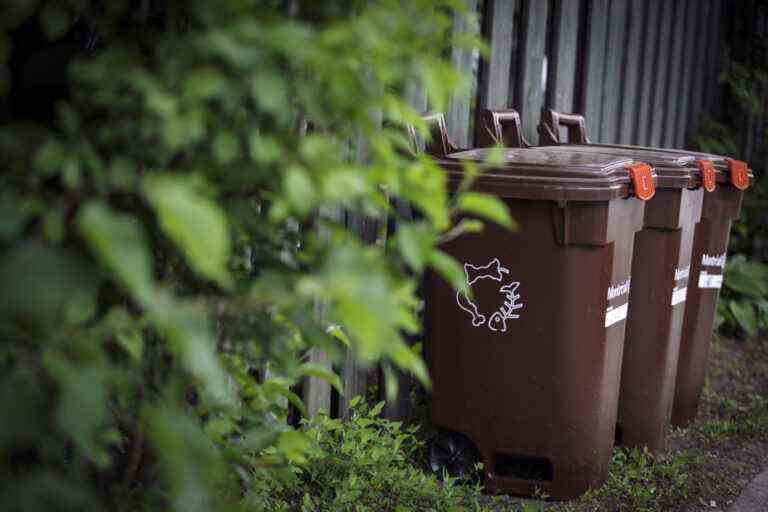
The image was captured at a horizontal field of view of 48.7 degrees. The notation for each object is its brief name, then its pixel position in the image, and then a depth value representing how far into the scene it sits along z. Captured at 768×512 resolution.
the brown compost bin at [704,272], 4.04
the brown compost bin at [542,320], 2.93
